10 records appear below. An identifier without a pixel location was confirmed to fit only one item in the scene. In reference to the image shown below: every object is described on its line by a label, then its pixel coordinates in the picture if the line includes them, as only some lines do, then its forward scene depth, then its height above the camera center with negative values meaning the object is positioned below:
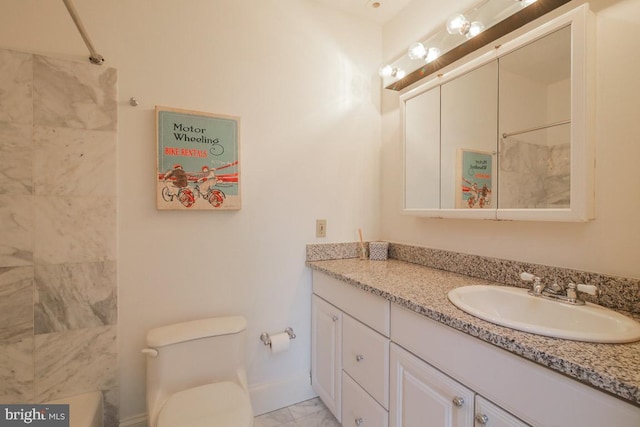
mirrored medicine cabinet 0.99 +0.35
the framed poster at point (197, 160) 1.41 +0.26
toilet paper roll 1.59 -0.74
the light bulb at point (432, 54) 1.56 +0.86
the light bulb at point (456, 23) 1.36 +0.90
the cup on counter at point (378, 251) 1.84 -0.26
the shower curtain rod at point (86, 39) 0.98 +0.69
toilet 1.08 -0.75
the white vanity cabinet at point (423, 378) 0.64 -0.51
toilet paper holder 1.63 -0.73
